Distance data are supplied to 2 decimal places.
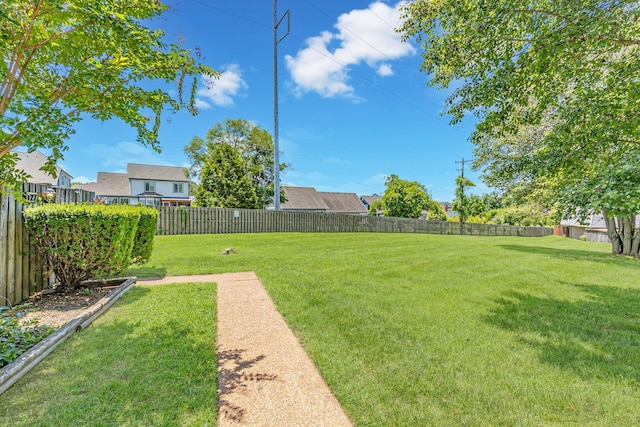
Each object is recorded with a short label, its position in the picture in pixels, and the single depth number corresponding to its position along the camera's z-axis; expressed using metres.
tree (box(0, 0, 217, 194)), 1.99
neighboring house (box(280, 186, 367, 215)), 35.84
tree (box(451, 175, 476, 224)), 28.26
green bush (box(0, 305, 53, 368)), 2.27
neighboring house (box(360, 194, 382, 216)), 47.92
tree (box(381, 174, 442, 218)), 29.55
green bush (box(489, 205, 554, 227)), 16.53
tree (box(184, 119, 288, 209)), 24.41
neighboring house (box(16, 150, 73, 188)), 20.22
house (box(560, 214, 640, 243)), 21.46
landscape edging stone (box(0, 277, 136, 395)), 2.02
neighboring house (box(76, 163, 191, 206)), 29.92
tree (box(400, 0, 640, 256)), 3.68
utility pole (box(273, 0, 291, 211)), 15.65
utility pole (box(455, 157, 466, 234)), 28.23
